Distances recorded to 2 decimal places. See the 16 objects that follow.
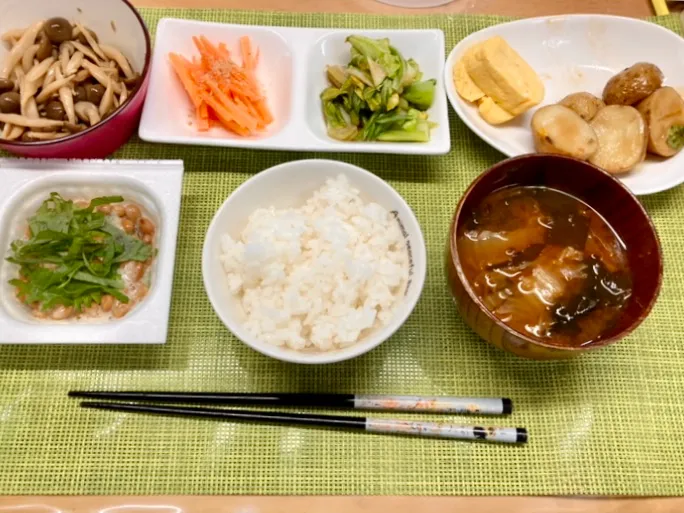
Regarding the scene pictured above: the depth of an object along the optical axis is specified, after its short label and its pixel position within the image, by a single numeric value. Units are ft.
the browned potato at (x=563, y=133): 1.06
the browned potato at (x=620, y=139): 1.09
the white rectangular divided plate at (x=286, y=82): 1.10
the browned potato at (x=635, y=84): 1.16
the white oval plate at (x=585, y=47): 1.26
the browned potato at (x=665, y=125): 1.12
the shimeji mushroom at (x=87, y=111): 1.10
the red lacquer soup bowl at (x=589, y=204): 0.83
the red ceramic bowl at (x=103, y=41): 1.04
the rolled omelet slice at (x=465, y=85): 1.18
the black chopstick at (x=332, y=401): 0.95
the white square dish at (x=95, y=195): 0.89
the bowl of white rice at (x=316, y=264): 0.90
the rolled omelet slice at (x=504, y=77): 1.14
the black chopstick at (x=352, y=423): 0.94
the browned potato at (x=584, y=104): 1.15
